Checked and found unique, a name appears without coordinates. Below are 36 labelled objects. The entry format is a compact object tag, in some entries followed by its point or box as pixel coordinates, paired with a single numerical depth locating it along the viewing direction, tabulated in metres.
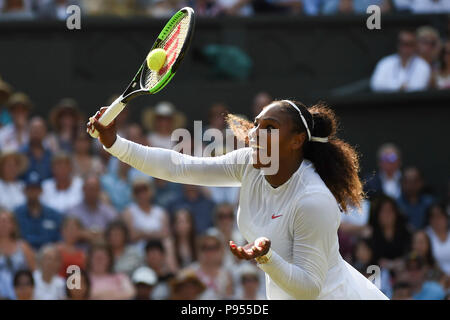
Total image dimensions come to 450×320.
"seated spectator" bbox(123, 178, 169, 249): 16.08
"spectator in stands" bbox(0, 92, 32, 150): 17.08
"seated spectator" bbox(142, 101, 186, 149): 17.67
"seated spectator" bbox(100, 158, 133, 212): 16.64
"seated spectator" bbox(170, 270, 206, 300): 14.31
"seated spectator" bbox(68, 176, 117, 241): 16.02
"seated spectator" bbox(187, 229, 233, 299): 14.99
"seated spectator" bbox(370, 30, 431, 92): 18.87
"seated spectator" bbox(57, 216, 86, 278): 14.93
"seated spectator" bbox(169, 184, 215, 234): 16.58
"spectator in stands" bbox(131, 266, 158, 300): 14.50
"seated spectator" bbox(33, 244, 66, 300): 14.12
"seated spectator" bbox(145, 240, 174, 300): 14.98
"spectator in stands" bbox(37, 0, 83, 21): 19.19
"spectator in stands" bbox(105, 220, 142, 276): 15.34
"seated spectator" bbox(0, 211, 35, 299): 14.71
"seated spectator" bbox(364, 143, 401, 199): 17.50
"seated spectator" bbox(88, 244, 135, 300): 14.63
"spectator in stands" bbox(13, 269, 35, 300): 13.62
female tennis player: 8.00
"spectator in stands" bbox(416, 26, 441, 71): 19.08
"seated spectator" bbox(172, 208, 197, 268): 15.72
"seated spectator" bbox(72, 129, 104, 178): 16.83
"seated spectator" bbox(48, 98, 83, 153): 17.41
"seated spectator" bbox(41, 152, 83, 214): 16.27
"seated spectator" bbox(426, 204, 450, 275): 16.36
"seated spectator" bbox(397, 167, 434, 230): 17.31
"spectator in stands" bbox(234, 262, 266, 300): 14.80
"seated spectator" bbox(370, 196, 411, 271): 15.86
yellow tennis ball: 8.62
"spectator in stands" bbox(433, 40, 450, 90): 19.05
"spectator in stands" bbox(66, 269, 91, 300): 13.88
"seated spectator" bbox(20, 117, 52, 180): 16.73
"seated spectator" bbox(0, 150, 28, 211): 16.17
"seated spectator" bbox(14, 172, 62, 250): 15.73
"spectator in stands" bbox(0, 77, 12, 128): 17.58
